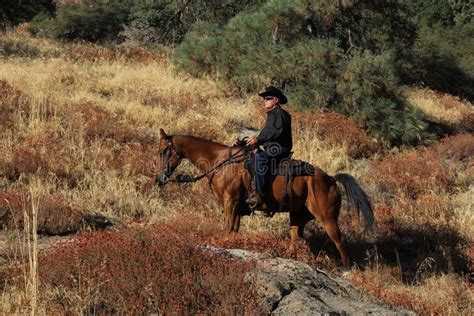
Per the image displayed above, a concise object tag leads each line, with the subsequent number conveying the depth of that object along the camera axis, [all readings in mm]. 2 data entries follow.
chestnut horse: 15109
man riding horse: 14633
